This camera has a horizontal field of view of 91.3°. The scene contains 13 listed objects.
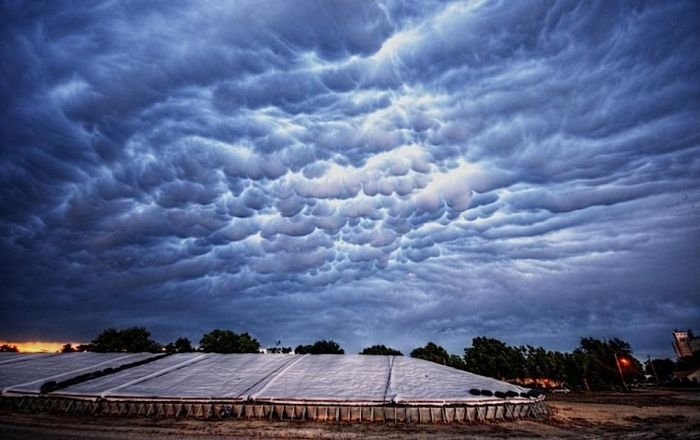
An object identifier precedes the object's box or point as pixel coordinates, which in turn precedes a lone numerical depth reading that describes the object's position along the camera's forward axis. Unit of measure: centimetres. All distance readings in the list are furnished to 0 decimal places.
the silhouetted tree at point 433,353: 8381
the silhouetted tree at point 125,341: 7300
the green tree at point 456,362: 8356
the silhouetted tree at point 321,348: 7988
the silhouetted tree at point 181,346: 8083
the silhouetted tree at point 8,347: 9519
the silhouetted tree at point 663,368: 10990
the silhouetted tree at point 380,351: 8566
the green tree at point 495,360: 7675
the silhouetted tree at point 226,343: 7325
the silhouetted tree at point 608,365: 7275
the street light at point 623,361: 7151
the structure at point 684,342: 12788
